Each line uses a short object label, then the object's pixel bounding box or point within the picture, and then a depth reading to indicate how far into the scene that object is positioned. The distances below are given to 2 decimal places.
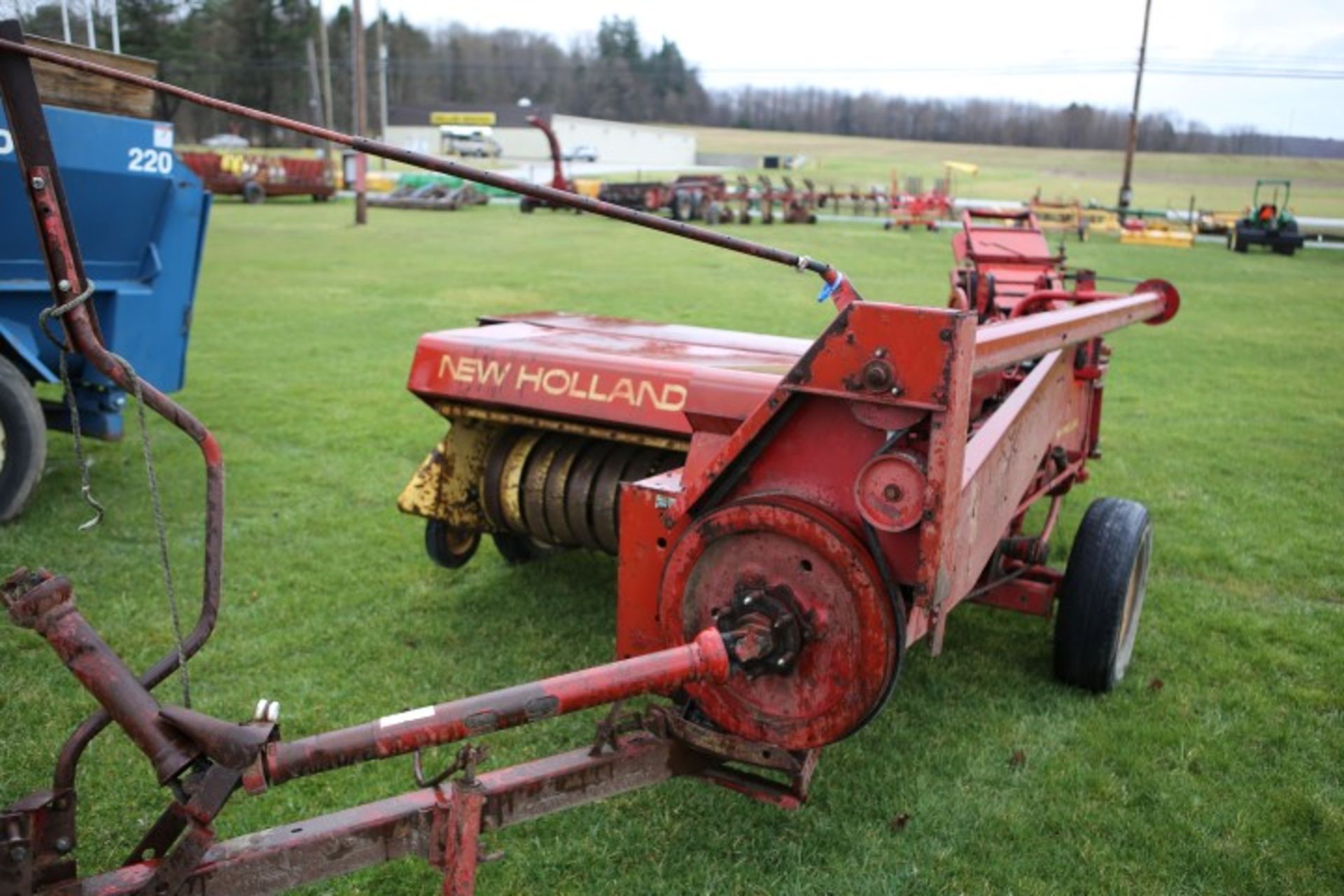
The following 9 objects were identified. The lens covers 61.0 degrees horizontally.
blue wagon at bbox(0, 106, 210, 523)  5.48
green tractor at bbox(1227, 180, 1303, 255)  26.11
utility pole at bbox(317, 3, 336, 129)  41.16
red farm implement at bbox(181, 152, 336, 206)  34.34
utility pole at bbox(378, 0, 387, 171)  30.27
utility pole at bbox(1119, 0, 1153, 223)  34.22
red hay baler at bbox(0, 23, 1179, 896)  2.17
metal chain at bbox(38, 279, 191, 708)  2.15
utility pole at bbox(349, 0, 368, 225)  25.61
